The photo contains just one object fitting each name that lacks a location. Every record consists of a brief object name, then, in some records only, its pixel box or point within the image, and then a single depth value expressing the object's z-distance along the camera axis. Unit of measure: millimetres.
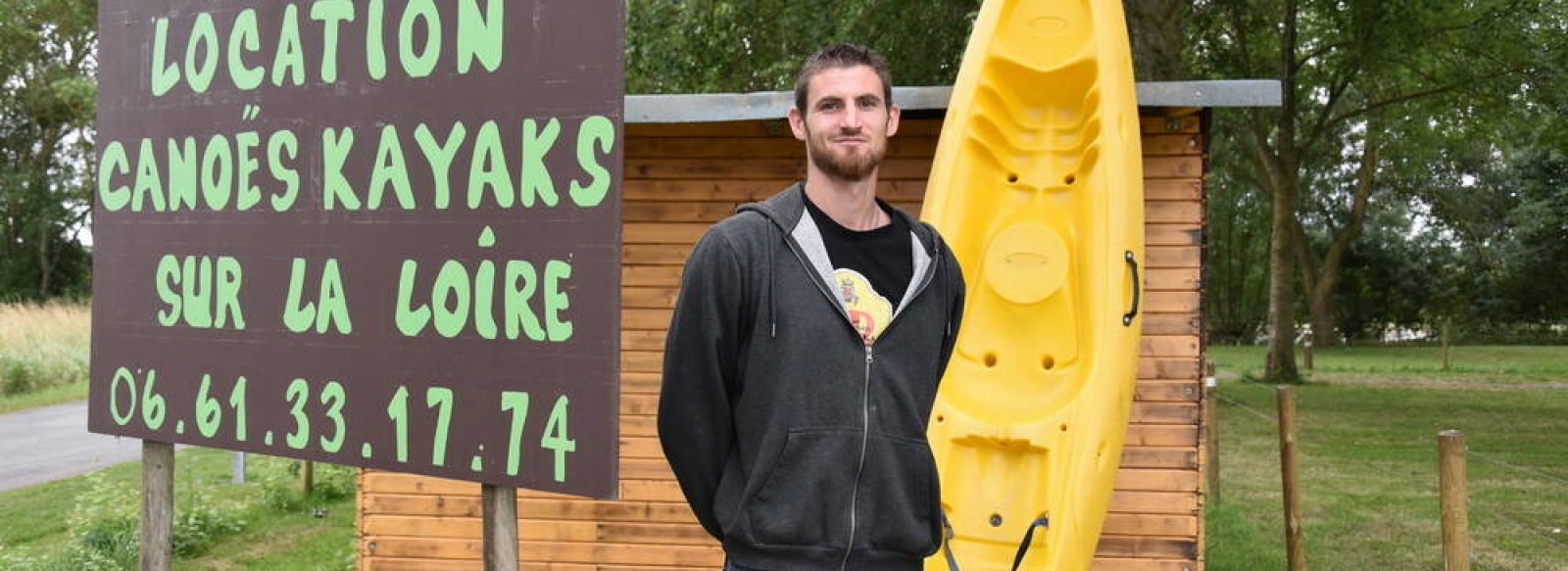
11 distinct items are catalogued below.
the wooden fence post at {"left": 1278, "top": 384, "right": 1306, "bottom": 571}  6496
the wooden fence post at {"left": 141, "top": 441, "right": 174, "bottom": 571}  3828
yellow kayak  5332
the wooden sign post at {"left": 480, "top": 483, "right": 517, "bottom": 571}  2787
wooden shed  5965
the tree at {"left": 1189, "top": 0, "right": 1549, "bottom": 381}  16453
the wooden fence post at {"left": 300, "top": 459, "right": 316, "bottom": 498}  10227
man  2191
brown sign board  2607
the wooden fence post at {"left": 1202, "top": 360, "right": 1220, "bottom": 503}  8008
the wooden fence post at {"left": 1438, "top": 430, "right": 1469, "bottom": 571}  4855
